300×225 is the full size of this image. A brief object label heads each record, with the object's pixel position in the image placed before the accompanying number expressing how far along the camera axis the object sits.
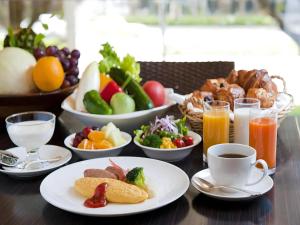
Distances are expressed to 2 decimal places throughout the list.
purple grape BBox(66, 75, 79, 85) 1.80
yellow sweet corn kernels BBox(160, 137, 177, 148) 1.36
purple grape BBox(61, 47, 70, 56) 1.83
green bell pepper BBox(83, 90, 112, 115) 1.61
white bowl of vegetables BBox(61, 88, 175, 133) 1.59
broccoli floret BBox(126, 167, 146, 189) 1.13
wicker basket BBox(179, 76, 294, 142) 1.50
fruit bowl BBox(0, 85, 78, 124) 1.67
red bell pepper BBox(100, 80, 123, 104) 1.68
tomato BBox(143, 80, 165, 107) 1.71
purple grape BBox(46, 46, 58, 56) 1.79
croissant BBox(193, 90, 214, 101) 1.55
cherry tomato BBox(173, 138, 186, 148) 1.36
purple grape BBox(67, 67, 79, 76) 1.81
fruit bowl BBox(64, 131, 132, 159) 1.37
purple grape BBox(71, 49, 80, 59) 1.82
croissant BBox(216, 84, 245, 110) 1.53
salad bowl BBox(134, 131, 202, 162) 1.34
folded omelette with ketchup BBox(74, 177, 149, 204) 1.07
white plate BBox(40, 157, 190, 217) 1.04
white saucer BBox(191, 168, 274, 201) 1.09
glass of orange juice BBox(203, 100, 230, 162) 1.34
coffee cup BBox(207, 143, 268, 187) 1.10
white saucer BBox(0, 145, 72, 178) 1.27
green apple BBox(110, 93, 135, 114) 1.62
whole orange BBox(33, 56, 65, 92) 1.66
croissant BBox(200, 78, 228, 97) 1.60
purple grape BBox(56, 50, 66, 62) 1.78
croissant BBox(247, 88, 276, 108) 1.52
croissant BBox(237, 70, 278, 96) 1.57
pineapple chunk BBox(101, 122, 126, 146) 1.41
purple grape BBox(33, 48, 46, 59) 1.78
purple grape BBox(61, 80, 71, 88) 1.77
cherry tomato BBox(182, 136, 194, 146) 1.38
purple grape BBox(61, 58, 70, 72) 1.78
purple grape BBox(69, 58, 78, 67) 1.80
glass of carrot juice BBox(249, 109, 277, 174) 1.28
